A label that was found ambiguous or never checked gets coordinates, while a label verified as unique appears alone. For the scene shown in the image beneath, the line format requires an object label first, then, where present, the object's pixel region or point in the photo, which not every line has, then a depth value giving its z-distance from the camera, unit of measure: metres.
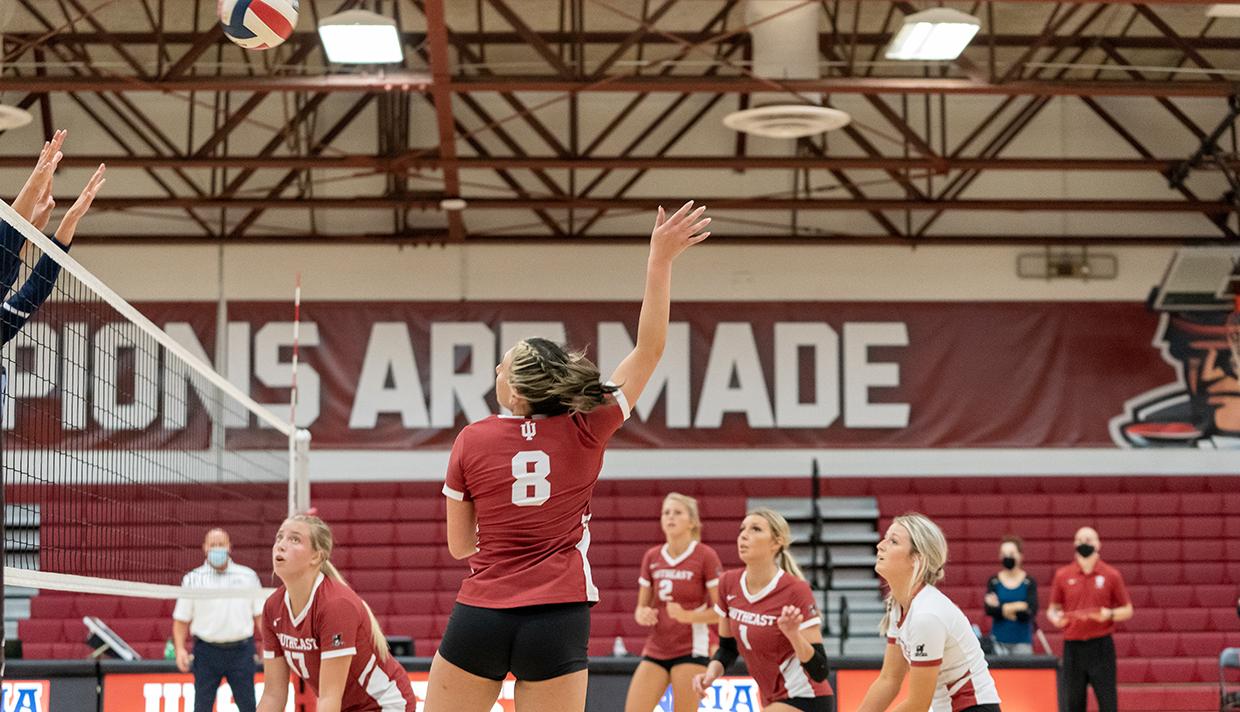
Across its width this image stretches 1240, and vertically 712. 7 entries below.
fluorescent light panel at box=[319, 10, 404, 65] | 12.12
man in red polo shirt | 11.83
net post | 9.13
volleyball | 9.34
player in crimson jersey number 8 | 3.91
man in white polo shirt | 10.78
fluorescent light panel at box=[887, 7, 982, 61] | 12.38
